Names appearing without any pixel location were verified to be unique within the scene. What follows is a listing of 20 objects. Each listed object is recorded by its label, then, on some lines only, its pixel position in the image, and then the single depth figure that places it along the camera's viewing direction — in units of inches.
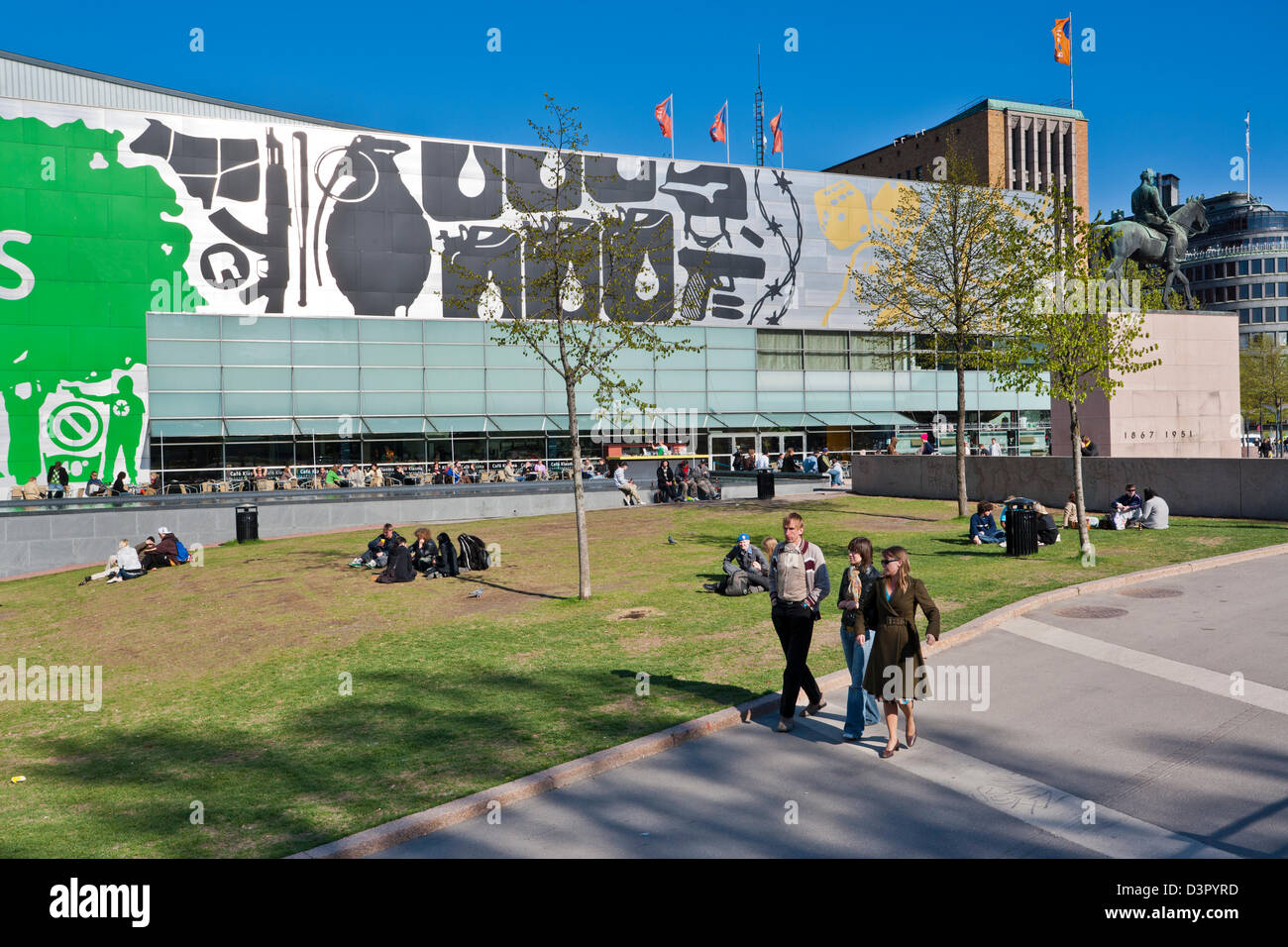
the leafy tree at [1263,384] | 2180.1
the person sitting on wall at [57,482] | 1359.5
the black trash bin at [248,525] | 999.6
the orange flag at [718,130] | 2245.3
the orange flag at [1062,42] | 2245.3
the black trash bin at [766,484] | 1229.1
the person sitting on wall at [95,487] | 1370.2
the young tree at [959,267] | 956.0
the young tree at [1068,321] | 720.3
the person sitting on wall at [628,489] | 1224.8
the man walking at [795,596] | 334.0
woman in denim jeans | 323.6
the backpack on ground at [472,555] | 731.4
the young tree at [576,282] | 613.0
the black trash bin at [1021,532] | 688.4
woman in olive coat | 301.0
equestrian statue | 1246.3
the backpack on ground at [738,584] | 585.0
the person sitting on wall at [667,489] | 1253.7
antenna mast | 3307.1
